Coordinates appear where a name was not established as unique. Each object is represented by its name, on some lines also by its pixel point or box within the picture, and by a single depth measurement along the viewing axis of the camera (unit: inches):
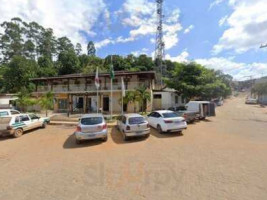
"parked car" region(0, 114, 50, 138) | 357.7
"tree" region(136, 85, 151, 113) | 577.6
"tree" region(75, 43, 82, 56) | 2051.0
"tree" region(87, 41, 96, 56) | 2173.4
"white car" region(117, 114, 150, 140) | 311.7
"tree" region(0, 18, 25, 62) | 1528.4
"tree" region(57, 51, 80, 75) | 1497.8
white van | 517.2
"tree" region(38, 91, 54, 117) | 573.2
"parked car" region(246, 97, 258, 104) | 1427.0
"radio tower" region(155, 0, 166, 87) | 1101.7
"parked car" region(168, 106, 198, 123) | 467.8
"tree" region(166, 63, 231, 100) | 699.9
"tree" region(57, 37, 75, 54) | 1972.6
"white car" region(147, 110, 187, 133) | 345.4
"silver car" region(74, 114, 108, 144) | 293.4
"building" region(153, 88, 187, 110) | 802.7
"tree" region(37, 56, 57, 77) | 1377.2
